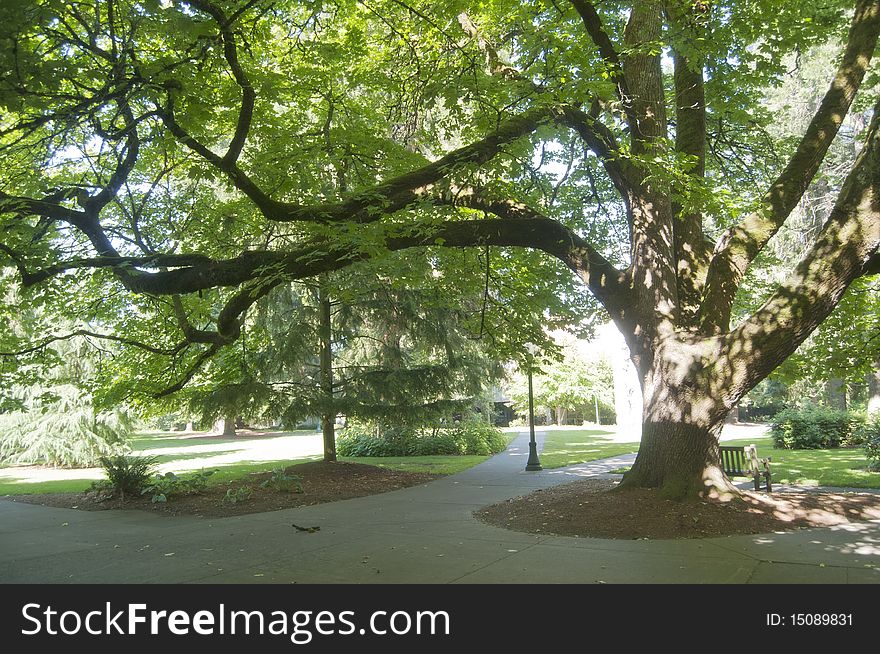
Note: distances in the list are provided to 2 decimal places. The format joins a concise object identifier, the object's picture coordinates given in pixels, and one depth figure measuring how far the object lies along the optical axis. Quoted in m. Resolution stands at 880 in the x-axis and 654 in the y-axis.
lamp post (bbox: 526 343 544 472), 16.69
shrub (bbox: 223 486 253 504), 12.12
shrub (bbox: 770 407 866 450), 21.58
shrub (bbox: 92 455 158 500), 12.91
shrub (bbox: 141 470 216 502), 12.77
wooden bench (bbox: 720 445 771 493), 10.94
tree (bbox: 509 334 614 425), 42.56
